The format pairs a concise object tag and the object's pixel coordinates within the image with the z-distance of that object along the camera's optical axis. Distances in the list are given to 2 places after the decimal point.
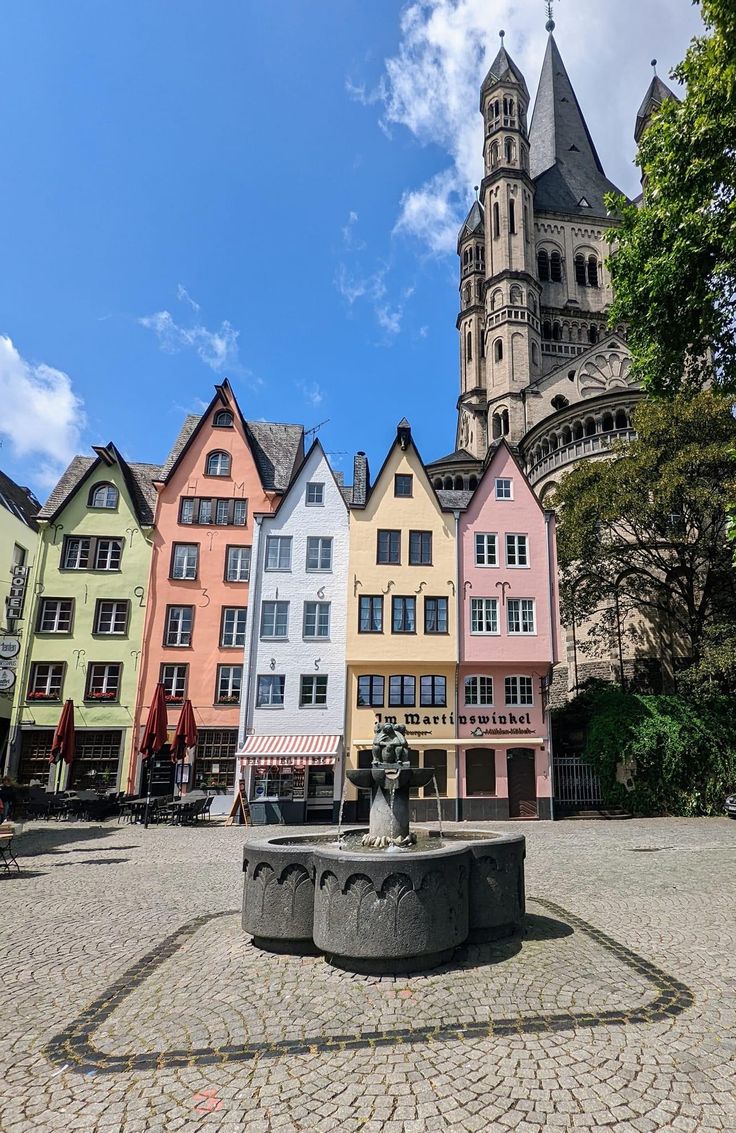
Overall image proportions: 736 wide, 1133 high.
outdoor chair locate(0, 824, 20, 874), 13.59
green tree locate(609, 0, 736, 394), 13.38
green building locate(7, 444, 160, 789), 26.72
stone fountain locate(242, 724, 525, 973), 7.28
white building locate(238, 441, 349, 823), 24.52
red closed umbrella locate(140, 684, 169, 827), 22.33
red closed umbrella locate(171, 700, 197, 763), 23.62
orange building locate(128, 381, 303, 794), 27.09
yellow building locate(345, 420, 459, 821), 25.16
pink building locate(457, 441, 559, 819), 25.16
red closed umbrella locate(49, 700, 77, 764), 23.17
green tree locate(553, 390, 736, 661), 28.17
